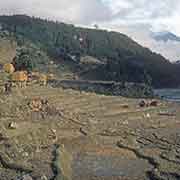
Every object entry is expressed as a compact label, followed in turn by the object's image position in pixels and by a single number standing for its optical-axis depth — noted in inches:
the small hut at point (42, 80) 2616.4
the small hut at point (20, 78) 2389.0
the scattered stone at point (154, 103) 2175.5
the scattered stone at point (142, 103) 2102.7
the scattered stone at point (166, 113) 1899.7
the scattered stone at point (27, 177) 705.9
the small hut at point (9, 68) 2971.5
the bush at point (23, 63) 3134.9
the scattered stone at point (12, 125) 1222.3
